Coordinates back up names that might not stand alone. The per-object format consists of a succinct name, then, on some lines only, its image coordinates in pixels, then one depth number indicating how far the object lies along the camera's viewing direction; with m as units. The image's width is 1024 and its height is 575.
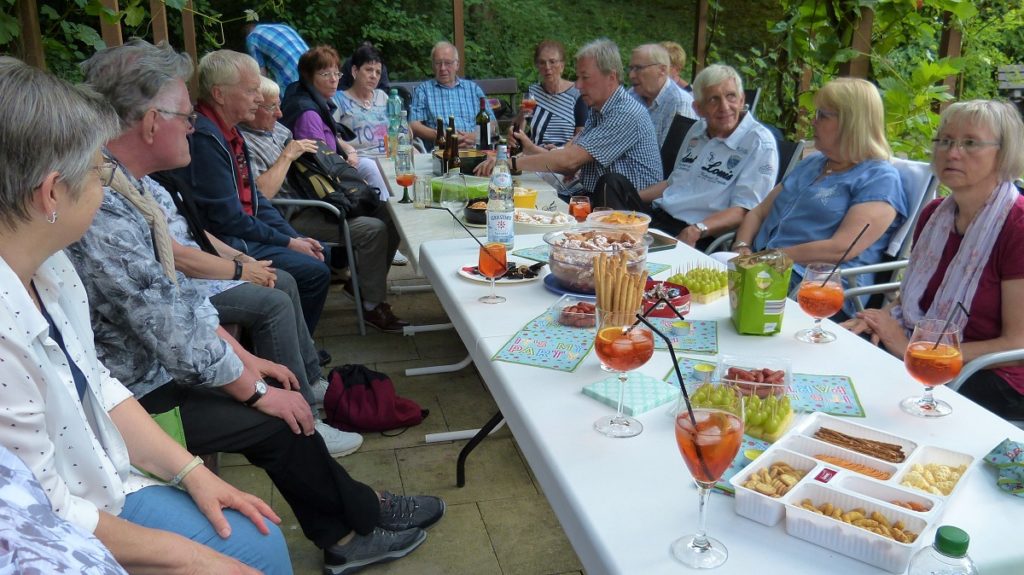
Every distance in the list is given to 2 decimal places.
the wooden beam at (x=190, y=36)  5.04
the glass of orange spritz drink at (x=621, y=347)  1.38
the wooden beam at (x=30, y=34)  3.78
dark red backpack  2.93
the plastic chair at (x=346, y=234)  3.91
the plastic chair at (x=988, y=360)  1.92
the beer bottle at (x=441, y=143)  4.09
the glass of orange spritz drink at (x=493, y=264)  2.08
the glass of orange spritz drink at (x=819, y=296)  1.73
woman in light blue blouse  2.70
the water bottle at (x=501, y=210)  2.47
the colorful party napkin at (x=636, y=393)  1.43
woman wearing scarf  2.03
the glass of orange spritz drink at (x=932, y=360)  1.40
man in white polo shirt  3.50
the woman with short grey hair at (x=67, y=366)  1.24
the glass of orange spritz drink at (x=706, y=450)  1.00
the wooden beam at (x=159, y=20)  4.33
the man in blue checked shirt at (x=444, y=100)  5.70
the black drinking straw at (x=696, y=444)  1.00
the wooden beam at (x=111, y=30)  3.99
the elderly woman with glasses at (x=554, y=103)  5.50
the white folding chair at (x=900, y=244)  2.61
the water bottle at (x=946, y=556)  0.82
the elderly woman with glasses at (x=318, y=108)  4.56
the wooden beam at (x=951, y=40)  4.51
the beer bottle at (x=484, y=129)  4.88
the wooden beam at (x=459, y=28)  6.06
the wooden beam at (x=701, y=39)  6.91
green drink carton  1.73
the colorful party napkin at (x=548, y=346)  1.65
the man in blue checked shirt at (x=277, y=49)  5.48
